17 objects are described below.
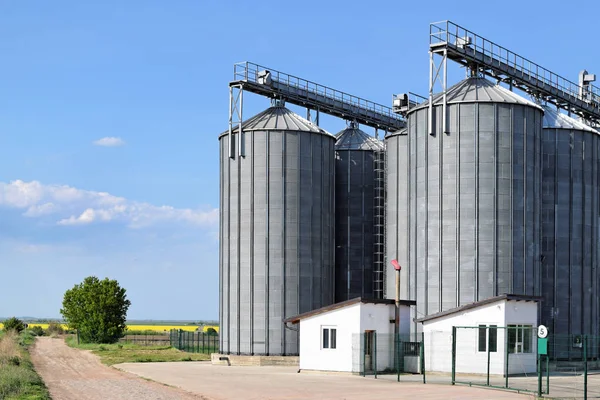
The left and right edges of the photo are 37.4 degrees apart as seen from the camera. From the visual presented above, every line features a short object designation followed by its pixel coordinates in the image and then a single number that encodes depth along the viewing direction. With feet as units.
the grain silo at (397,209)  194.59
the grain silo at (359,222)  225.15
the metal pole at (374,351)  147.45
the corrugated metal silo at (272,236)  197.81
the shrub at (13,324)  384.27
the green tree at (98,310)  313.53
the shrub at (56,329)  456.45
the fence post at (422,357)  136.05
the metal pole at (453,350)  129.49
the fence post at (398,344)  140.26
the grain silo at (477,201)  173.88
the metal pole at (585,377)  104.24
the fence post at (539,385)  112.08
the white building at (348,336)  156.89
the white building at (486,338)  148.56
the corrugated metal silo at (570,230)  190.80
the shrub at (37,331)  445.05
